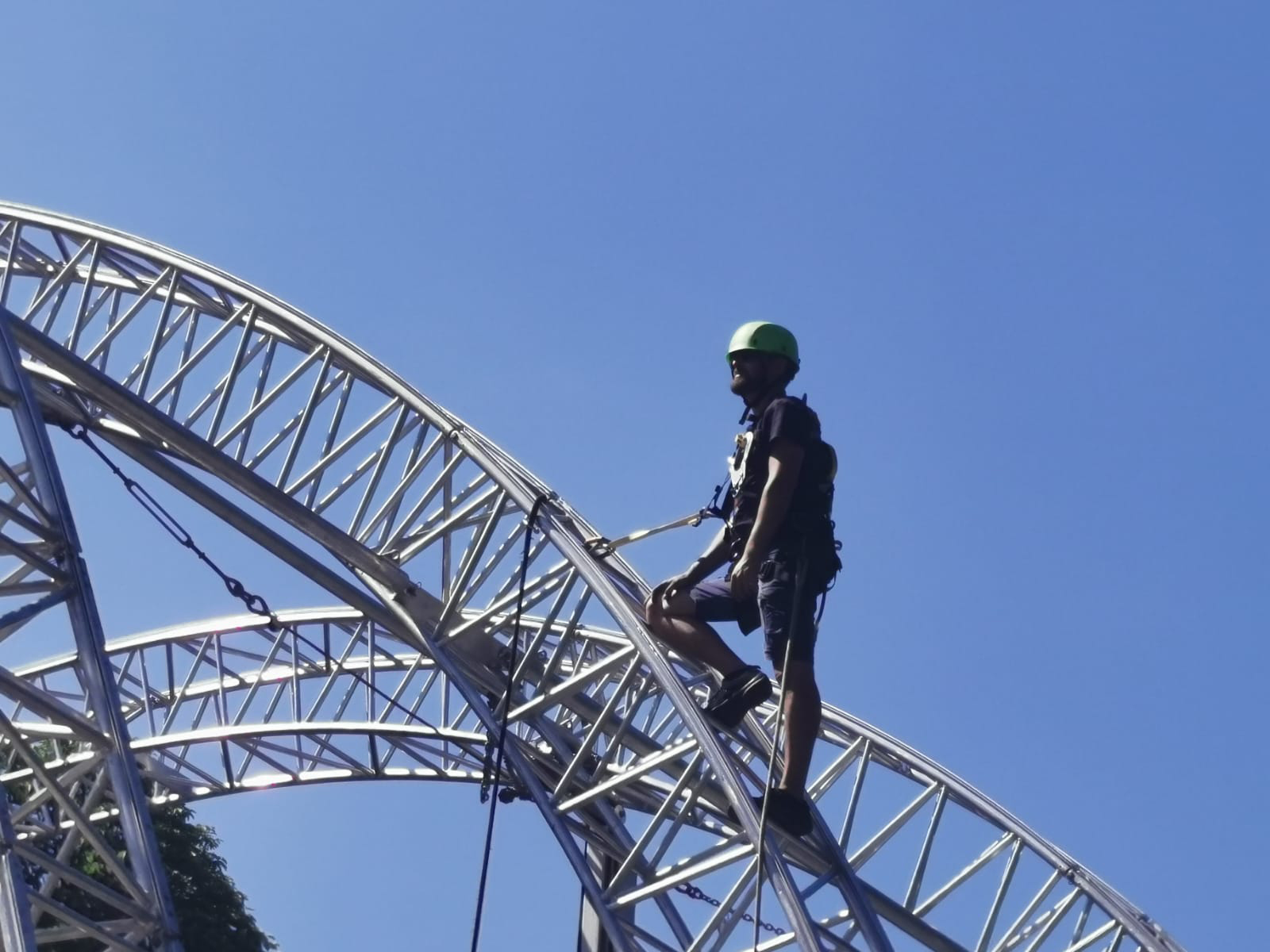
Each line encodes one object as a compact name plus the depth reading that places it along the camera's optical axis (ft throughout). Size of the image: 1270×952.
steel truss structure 37.83
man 36.01
